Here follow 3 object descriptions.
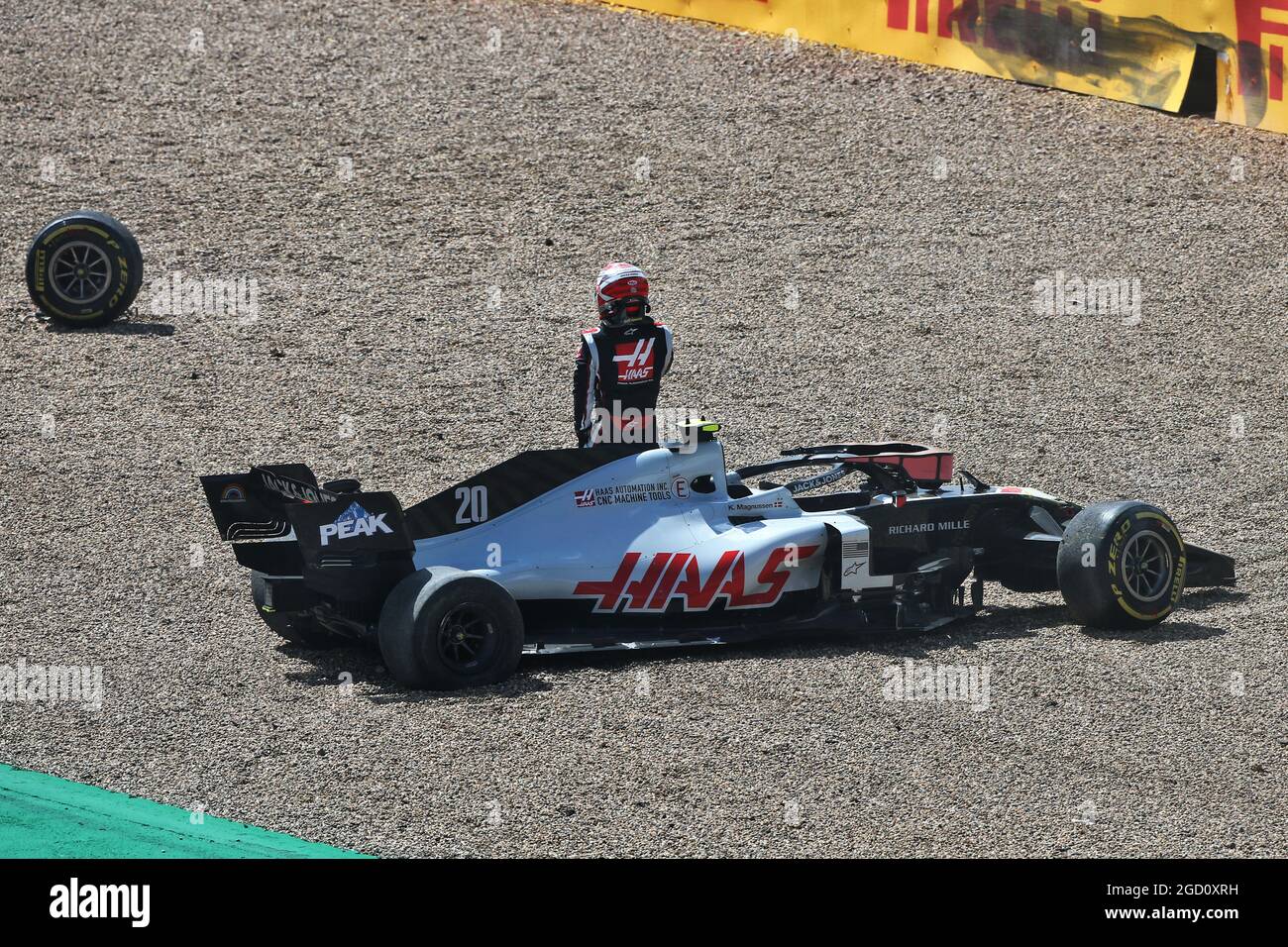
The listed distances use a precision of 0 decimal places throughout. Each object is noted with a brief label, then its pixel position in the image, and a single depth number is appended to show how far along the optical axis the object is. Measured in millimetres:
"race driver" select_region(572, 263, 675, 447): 10000
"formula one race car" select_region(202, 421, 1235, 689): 8656
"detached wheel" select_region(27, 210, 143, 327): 14914
